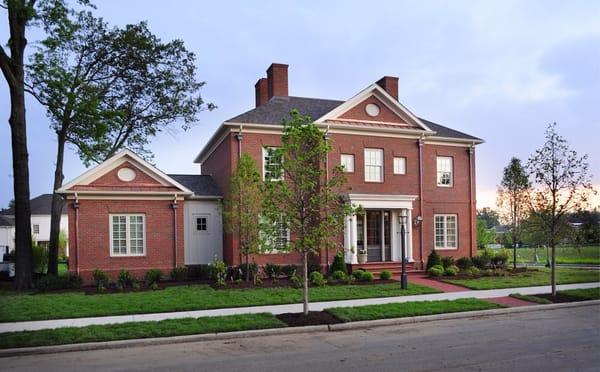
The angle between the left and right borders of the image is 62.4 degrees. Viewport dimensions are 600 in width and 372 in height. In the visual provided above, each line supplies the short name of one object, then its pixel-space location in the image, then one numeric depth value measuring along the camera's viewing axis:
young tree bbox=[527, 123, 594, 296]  14.94
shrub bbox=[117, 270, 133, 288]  17.08
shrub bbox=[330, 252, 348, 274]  19.89
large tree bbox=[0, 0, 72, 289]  18.50
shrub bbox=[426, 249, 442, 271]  21.78
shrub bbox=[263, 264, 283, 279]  19.50
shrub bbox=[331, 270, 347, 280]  18.59
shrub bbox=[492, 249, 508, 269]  23.95
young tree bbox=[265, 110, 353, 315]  11.85
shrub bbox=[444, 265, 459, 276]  20.43
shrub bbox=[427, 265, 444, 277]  20.25
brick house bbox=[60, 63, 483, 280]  19.42
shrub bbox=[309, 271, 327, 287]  17.42
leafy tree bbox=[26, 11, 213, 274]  21.14
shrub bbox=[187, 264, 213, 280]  19.66
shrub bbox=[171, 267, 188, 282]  19.27
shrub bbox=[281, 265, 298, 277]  19.59
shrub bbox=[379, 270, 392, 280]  18.95
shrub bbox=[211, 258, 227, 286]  17.64
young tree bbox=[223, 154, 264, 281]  17.94
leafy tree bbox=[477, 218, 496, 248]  48.25
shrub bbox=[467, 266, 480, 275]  20.78
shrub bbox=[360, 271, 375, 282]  18.53
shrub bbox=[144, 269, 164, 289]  18.06
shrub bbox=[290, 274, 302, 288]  17.04
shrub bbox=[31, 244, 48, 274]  23.66
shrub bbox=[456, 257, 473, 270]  22.55
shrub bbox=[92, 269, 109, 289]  16.94
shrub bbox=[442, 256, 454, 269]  22.30
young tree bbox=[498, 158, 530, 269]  27.16
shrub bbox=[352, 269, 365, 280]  18.69
